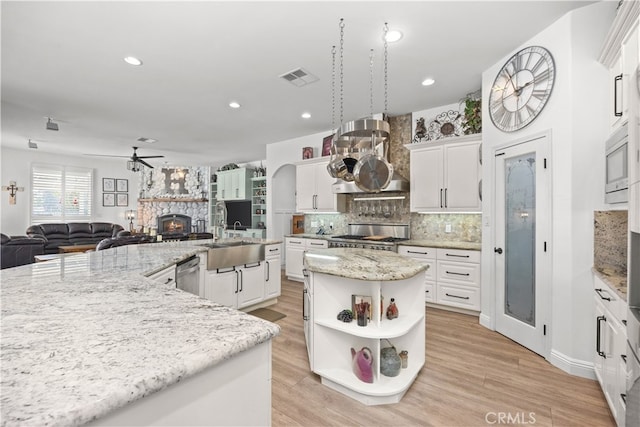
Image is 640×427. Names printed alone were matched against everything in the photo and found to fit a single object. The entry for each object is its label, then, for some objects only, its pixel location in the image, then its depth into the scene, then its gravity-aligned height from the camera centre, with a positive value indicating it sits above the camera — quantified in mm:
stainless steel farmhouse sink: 3287 -469
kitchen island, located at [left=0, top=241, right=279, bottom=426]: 582 -362
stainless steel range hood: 4203 +476
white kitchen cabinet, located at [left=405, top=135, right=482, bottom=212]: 3764 +568
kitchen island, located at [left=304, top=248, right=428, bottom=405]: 1955 -778
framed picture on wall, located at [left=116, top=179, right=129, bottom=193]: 8945 +926
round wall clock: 2523 +1230
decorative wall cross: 7020 +599
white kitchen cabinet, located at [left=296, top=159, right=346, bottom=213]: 5367 +496
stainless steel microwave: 1762 +332
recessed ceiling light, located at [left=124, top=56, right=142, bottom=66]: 2918 +1598
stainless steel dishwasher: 2633 -582
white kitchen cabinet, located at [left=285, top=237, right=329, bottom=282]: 5301 -720
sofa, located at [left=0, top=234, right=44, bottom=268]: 4312 -555
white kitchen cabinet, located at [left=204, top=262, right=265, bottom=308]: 3303 -859
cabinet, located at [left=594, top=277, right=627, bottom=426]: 1561 -787
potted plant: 3625 +1336
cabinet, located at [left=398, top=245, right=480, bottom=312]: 3551 -769
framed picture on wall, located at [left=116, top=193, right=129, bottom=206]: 8945 +491
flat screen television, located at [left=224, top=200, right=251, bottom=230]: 7844 +63
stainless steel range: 4223 -350
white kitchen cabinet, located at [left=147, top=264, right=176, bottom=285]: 2048 -463
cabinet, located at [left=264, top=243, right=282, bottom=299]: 3958 -795
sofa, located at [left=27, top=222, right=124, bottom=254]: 6622 -457
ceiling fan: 6505 +1180
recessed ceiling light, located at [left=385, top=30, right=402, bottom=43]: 2520 +1620
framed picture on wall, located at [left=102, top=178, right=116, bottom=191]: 8680 +934
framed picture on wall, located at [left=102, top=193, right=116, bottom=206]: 8688 +478
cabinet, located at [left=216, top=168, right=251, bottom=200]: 7801 +878
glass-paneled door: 2531 -246
